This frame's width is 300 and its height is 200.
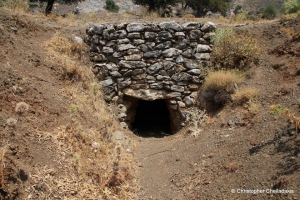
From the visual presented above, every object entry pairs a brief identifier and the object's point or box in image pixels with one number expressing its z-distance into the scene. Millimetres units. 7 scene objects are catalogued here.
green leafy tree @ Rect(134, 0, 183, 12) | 15911
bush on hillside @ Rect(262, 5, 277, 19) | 22438
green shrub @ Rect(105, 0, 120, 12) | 25358
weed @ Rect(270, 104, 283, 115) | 5407
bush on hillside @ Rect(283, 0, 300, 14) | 10703
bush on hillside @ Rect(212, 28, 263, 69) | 8383
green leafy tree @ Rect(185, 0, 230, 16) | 20719
